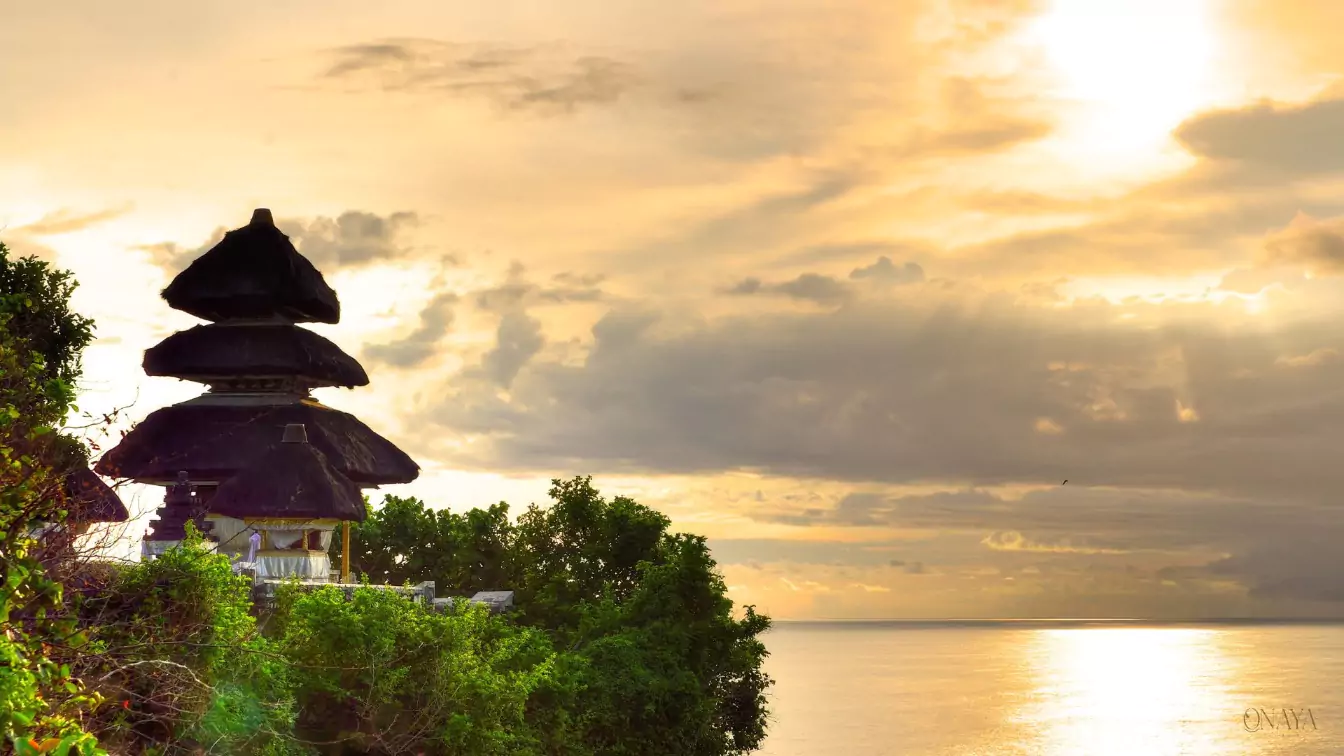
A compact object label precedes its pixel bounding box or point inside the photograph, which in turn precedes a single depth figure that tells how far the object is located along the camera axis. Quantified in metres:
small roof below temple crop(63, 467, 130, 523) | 32.81
